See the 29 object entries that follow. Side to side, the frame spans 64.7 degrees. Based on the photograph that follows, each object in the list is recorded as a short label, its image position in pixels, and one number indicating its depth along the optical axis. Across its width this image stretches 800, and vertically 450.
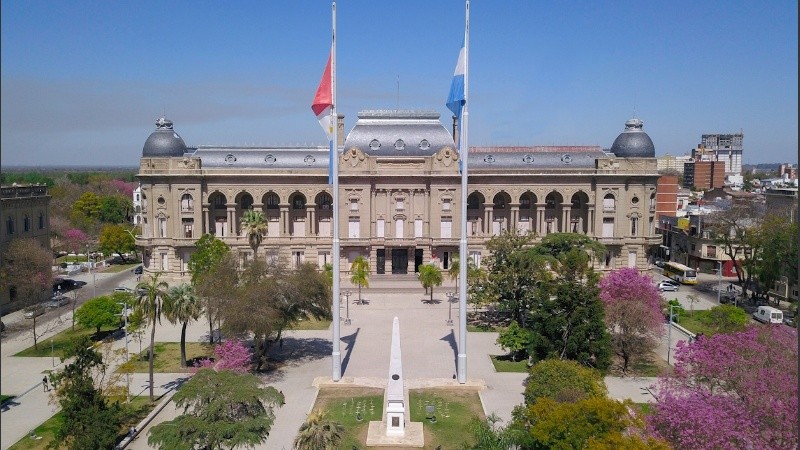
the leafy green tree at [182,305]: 39.11
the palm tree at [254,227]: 58.09
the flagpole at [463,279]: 35.75
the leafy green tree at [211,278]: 40.53
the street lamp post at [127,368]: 34.91
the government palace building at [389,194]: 72.69
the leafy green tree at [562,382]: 31.31
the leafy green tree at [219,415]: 25.45
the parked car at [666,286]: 68.31
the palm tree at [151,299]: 37.59
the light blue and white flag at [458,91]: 34.38
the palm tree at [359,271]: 60.70
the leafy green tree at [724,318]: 44.08
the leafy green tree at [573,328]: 39.25
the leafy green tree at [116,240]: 82.88
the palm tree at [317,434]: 24.72
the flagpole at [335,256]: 35.19
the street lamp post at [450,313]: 55.19
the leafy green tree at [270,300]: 39.16
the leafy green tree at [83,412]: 27.89
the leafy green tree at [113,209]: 110.06
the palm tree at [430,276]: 60.67
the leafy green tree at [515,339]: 43.84
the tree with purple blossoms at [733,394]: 24.03
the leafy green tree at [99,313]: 47.19
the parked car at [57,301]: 58.91
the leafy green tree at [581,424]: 25.38
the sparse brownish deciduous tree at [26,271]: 50.50
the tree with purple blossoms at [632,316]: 41.09
